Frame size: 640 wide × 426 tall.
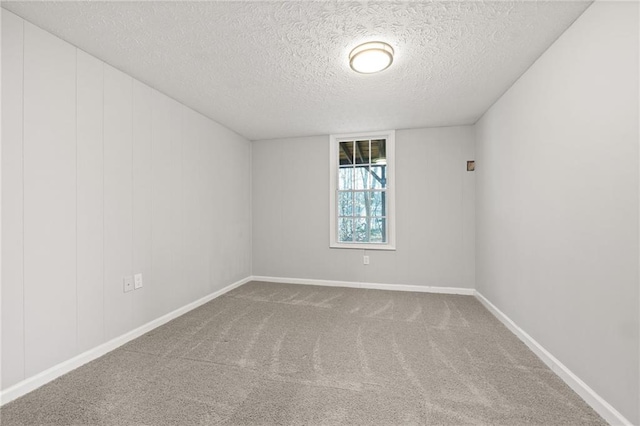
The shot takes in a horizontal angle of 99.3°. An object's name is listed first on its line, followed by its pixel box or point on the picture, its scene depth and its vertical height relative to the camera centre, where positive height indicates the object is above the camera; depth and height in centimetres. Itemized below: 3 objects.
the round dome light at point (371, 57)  198 +118
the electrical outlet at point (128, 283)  242 -61
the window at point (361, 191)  421 +37
